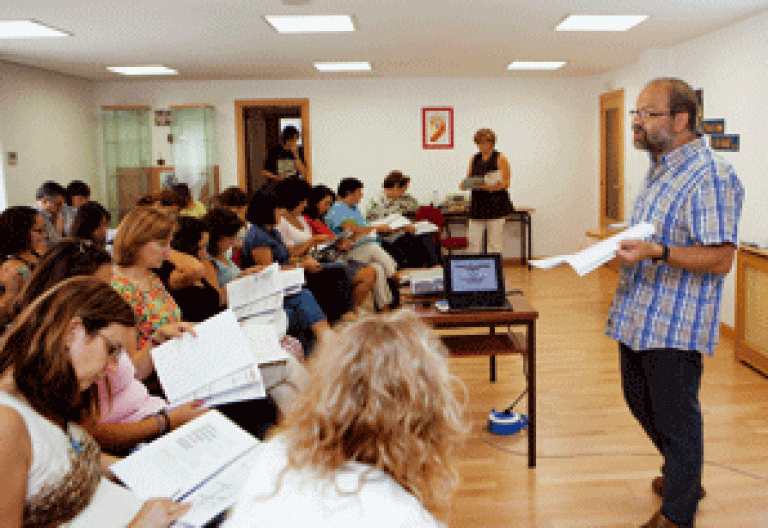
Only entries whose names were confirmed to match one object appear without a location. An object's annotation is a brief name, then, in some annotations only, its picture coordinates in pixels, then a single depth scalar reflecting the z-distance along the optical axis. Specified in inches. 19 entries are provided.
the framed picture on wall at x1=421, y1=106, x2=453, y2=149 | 367.9
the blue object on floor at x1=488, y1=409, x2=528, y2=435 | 138.6
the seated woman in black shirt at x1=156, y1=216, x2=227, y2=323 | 125.7
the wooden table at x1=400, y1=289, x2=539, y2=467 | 117.3
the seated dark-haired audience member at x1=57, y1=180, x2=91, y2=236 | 265.1
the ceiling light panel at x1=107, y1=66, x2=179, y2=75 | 305.0
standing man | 88.9
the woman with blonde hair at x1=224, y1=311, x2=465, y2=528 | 37.8
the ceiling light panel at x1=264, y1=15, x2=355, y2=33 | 203.0
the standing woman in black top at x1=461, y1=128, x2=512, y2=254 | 296.8
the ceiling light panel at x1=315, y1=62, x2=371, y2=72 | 304.3
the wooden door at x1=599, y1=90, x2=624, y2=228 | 328.2
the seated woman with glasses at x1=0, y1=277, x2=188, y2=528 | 48.6
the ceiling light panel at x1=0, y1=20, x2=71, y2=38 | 203.3
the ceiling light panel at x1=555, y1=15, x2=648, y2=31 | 209.9
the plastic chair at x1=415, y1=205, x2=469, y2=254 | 296.4
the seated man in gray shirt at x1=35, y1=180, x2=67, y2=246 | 242.4
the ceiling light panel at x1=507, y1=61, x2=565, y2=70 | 314.5
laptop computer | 121.5
